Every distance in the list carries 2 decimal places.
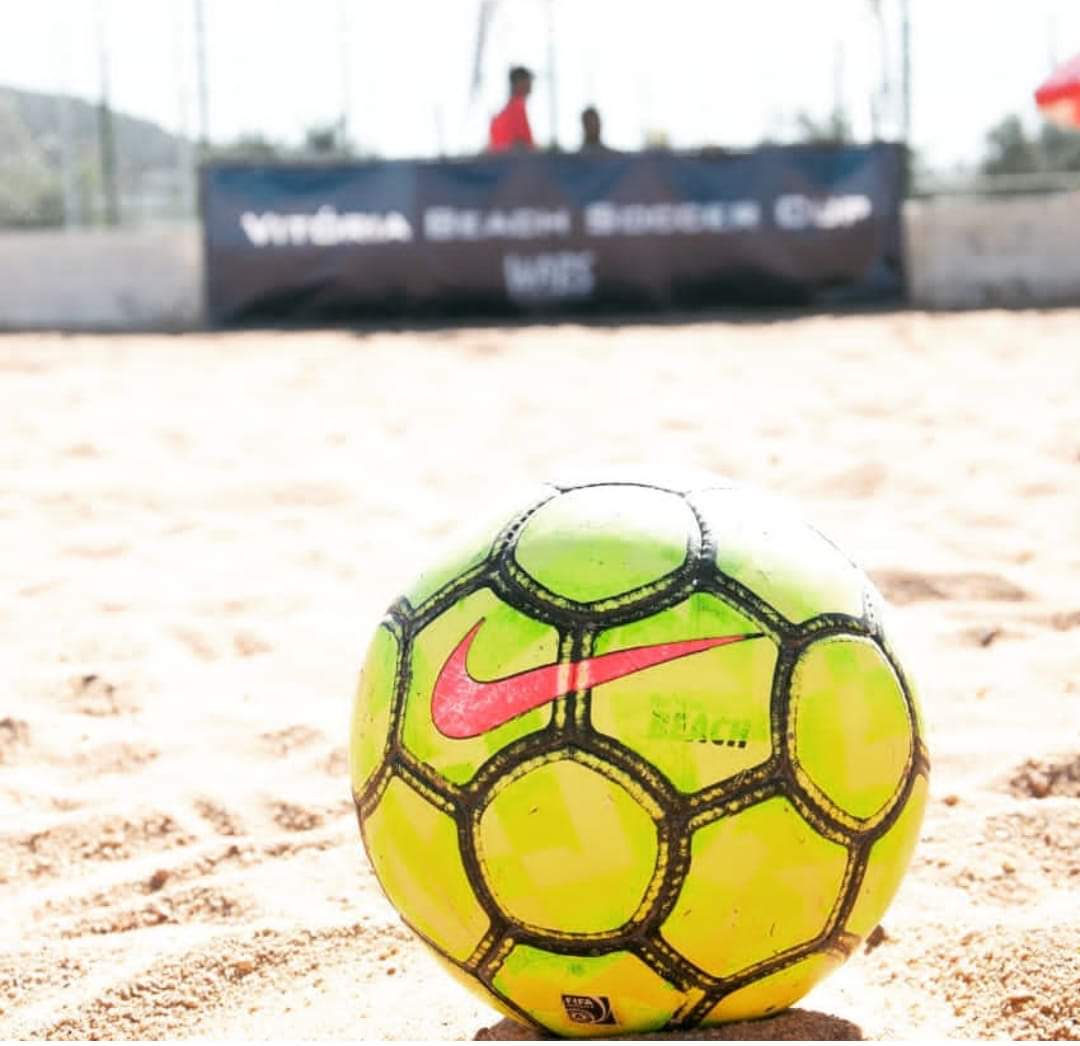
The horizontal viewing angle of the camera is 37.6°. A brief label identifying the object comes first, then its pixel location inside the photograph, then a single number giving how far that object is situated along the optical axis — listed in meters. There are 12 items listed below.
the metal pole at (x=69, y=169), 15.52
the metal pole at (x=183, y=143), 13.84
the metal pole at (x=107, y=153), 14.77
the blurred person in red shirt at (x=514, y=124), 13.10
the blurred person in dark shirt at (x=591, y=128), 13.16
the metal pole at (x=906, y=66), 13.38
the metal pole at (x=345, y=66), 13.92
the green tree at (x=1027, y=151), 17.42
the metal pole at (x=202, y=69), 13.80
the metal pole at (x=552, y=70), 14.34
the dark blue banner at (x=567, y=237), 12.45
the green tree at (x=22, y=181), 18.52
